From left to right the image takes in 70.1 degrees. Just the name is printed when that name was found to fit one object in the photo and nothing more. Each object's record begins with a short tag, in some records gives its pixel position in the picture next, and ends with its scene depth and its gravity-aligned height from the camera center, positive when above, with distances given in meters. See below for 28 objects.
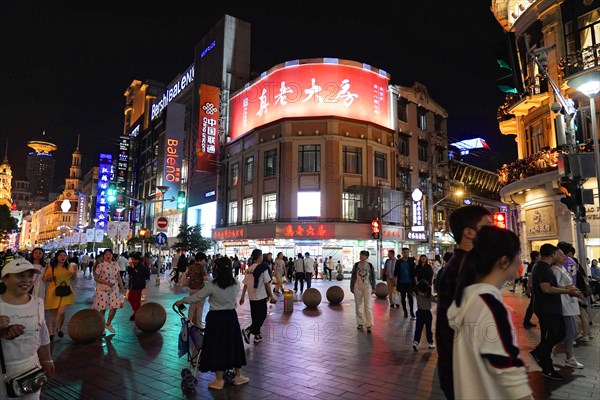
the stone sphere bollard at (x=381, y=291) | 18.44 -1.46
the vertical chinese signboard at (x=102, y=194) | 75.62 +10.69
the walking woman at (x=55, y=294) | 9.37 -0.82
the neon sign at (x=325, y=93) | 38.41 +14.89
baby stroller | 6.05 -1.31
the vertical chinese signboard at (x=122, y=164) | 71.56 +15.34
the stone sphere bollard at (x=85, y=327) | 8.70 -1.49
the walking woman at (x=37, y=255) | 10.29 -0.02
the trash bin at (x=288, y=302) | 13.89 -1.50
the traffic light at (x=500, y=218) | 28.47 +2.66
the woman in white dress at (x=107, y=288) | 10.12 -0.79
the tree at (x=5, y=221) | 52.72 +4.13
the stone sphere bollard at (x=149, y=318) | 9.91 -1.45
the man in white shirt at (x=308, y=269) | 22.27 -0.66
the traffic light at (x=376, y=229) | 25.22 +1.67
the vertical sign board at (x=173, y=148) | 52.56 +13.31
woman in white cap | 3.43 -0.58
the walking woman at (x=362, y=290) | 10.33 -0.82
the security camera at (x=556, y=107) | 11.12 +3.91
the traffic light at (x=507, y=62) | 9.09 +4.17
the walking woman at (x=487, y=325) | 2.44 -0.39
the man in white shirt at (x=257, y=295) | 8.86 -0.81
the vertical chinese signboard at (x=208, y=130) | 44.06 +12.93
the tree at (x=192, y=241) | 37.03 +1.26
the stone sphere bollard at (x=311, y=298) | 14.62 -1.42
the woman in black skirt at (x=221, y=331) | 5.81 -1.03
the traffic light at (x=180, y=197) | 30.68 +4.36
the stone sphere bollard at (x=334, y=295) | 15.79 -1.42
